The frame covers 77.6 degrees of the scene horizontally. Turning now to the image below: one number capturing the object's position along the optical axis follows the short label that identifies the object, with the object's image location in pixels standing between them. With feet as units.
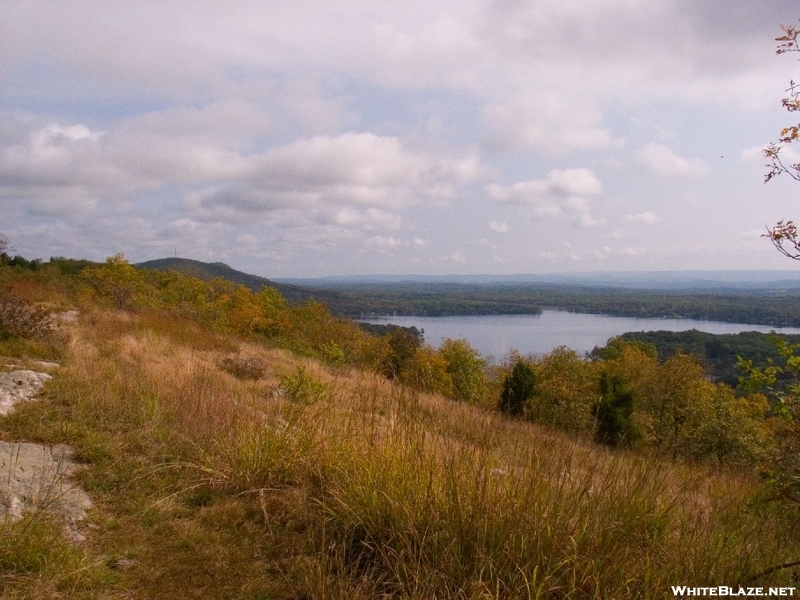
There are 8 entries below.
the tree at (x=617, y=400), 64.18
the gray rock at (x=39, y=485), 9.78
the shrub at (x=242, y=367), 31.24
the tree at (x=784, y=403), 11.82
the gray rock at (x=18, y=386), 15.99
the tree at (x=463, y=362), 133.69
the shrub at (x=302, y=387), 19.97
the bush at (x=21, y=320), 23.99
